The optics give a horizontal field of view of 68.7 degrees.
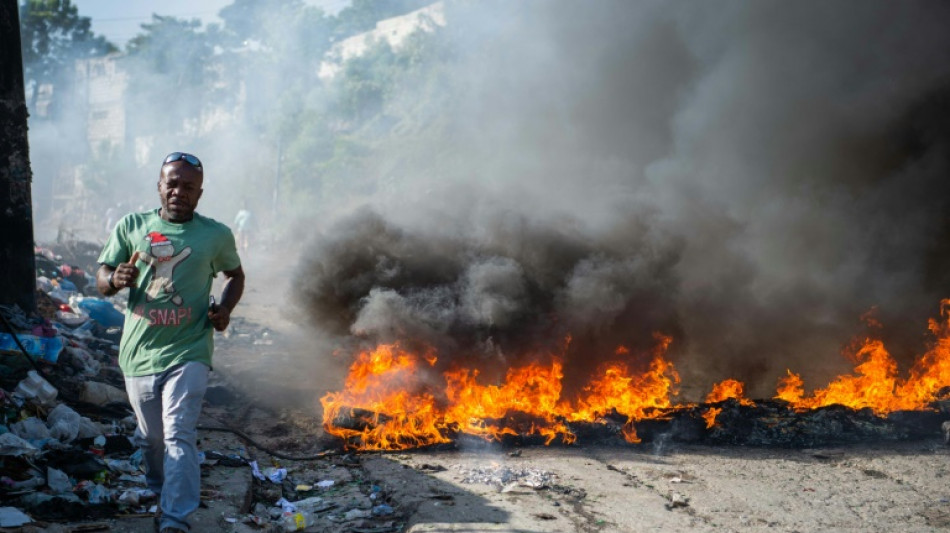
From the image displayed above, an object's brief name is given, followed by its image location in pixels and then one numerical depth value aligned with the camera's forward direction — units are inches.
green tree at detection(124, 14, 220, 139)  1224.2
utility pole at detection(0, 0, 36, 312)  262.1
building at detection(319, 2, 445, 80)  1118.4
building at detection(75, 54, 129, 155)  1424.7
